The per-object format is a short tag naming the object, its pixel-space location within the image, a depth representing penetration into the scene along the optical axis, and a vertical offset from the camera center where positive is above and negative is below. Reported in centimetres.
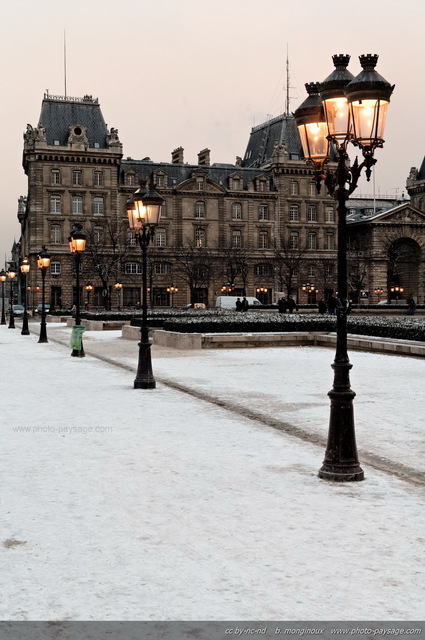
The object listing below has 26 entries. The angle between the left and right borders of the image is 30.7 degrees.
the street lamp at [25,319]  3947 -90
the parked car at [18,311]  7927 -86
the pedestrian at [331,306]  4434 -27
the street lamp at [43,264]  3184 +160
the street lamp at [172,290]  8461 +132
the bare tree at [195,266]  8156 +390
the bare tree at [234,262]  8419 +437
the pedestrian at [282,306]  4906 -31
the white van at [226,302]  6406 -1
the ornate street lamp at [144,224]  1512 +162
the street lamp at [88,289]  7844 +137
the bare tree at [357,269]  8834 +384
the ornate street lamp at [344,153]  748 +148
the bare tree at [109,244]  7719 +609
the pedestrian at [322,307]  4853 -34
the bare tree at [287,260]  8388 +463
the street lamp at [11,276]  4739 +165
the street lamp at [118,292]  8068 +108
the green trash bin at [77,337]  2306 -104
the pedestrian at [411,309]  5595 -56
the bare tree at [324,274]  8906 +318
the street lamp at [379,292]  9144 +111
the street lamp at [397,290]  9689 +142
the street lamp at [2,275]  5333 +192
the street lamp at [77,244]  2345 +180
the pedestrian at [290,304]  5145 -16
